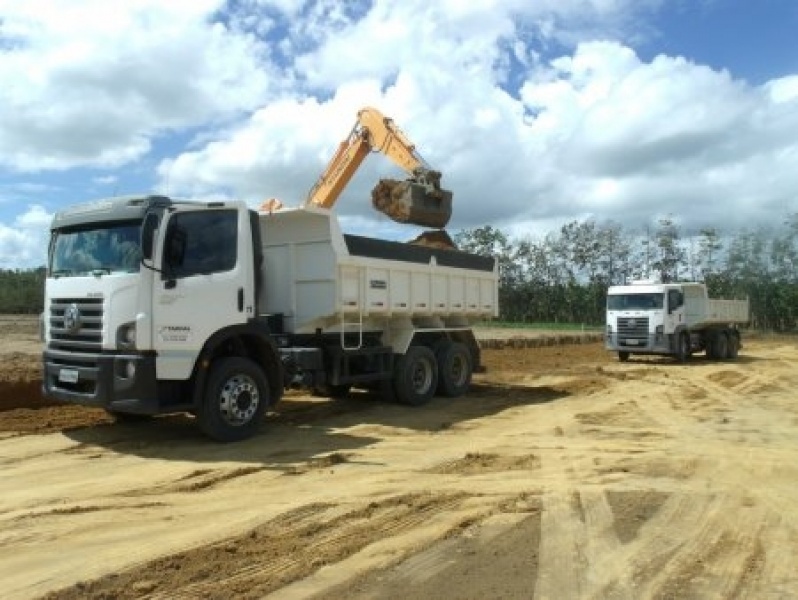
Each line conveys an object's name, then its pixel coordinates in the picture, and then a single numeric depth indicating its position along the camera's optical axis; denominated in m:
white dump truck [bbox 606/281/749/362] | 25.69
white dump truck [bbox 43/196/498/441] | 9.16
